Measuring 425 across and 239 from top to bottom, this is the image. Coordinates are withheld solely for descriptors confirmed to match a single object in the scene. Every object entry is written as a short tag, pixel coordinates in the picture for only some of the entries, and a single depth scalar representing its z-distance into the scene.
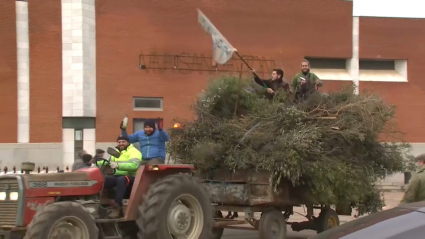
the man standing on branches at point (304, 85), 9.90
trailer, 8.88
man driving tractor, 7.73
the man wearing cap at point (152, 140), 9.05
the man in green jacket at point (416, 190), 7.67
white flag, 9.88
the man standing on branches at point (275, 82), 10.17
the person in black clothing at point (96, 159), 8.26
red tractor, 6.71
